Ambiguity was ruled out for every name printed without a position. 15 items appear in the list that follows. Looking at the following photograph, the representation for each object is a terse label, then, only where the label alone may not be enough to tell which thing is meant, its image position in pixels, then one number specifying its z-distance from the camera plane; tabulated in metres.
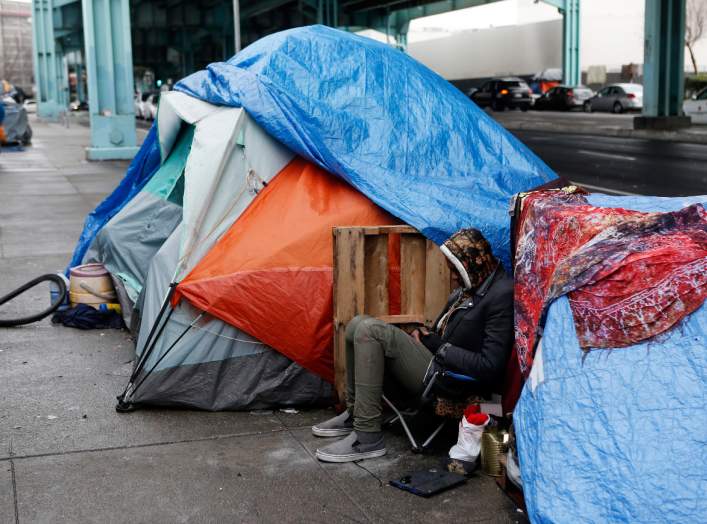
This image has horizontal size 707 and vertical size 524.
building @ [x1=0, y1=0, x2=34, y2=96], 102.31
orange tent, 5.11
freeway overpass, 21.25
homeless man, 4.24
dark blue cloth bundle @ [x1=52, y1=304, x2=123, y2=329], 6.95
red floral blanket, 3.53
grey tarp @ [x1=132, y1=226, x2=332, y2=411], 5.14
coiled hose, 7.04
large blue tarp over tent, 5.51
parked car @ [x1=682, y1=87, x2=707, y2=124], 28.11
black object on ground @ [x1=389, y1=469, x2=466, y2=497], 4.01
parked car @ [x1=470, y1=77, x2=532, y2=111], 43.44
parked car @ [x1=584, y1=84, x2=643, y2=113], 37.94
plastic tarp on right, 3.22
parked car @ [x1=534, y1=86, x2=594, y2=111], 40.84
